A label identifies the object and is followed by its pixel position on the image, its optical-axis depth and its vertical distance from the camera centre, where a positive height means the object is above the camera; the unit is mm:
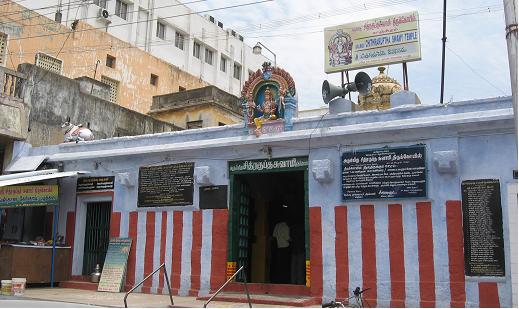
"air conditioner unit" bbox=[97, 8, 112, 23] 29422 +12183
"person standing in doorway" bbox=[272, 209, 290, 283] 14919 -548
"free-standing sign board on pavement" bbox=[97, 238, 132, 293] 13109 -574
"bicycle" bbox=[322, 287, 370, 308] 10334 -1070
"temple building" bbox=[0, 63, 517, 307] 9891 +952
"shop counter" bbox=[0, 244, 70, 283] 13055 -549
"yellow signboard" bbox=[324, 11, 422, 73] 13836 +5336
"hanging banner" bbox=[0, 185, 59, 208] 13883 +1137
